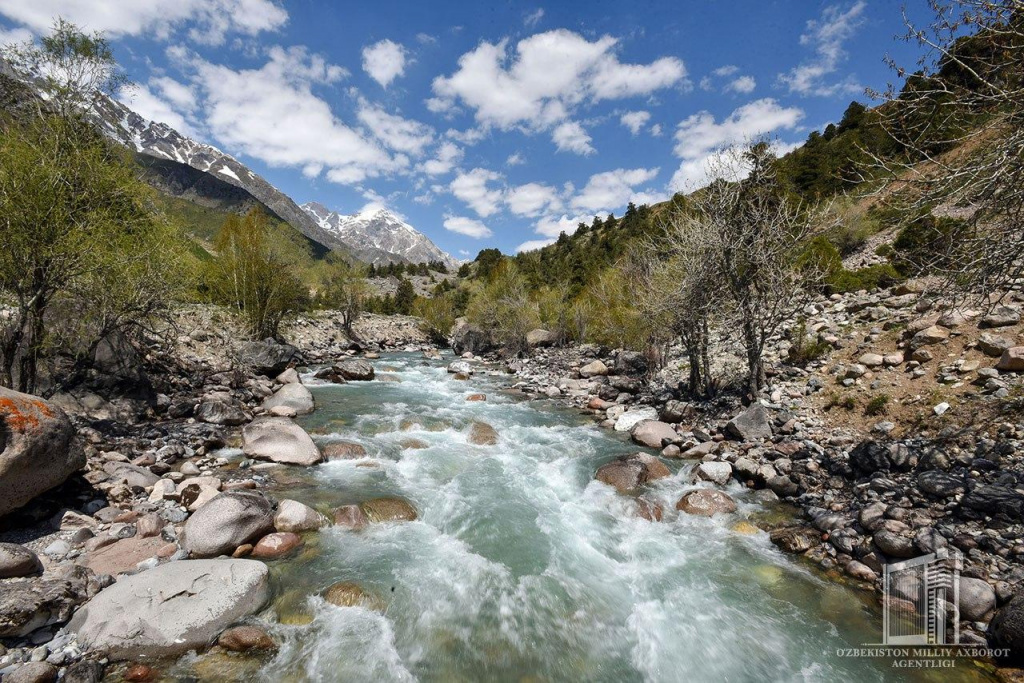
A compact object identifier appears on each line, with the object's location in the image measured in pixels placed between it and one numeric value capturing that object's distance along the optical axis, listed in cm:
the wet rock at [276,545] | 677
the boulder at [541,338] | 3670
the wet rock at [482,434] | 1345
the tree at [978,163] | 539
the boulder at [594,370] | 2494
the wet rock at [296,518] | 748
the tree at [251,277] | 2509
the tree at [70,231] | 834
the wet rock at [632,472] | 1021
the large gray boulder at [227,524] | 652
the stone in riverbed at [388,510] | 838
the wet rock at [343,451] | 1115
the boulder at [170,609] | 474
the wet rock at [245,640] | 499
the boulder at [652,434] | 1299
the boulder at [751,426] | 1180
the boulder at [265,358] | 2044
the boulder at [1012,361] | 893
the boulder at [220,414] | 1268
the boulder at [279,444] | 1038
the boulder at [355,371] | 2269
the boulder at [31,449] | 579
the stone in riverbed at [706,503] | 896
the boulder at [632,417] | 1502
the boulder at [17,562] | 513
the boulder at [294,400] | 1493
